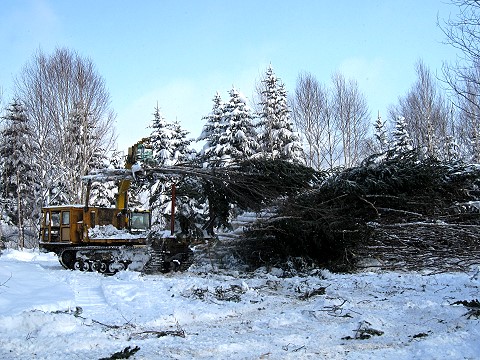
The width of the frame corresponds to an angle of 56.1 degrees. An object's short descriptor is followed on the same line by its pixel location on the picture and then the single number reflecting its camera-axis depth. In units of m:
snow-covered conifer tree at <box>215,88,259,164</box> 23.69
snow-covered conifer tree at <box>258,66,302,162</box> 25.83
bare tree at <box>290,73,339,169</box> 28.08
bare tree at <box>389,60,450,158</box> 30.12
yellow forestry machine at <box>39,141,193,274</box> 14.52
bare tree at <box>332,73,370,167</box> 28.73
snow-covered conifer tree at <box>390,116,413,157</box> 30.61
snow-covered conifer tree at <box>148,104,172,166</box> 27.91
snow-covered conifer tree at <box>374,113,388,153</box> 32.71
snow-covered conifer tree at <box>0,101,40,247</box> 28.42
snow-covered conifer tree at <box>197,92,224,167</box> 24.36
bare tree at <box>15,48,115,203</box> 24.95
